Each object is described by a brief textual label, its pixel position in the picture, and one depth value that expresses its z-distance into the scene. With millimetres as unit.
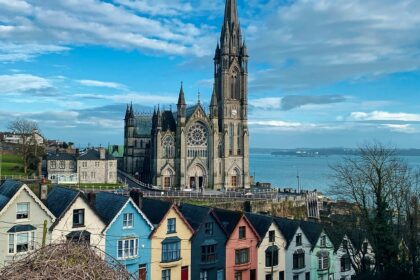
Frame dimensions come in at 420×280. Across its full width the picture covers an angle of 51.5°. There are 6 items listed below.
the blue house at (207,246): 34281
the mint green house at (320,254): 38472
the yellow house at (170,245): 32844
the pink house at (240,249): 35500
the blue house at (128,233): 31578
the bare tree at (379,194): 32812
